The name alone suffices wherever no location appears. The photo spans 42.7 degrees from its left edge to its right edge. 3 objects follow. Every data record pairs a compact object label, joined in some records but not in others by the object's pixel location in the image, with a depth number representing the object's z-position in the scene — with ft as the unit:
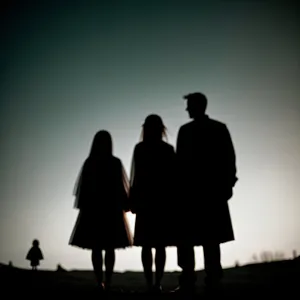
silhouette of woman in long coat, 19.75
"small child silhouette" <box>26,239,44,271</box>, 46.14
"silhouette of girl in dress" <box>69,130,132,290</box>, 21.26
